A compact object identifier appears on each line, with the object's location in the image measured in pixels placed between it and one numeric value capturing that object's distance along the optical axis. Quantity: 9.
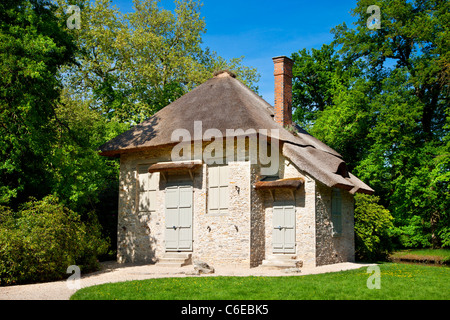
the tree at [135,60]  27.39
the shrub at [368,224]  18.94
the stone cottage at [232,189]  15.05
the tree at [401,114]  21.66
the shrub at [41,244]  11.23
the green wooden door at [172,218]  16.28
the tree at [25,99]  12.80
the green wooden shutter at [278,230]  15.29
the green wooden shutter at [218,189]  15.48
